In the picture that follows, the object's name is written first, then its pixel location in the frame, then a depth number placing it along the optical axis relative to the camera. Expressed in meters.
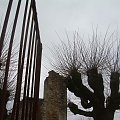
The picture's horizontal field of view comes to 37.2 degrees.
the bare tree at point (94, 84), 6.49
